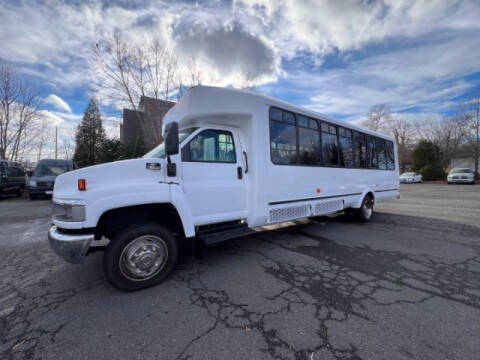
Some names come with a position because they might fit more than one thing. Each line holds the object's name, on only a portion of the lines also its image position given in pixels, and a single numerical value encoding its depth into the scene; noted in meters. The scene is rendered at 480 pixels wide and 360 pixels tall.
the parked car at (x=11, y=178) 11.70
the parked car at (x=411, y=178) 26.55
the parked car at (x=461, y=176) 21.36
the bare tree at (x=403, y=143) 41.31
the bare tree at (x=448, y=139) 31.72
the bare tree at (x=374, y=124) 40.53
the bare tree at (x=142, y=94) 18.19
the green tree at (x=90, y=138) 23.62
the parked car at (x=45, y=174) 11.30
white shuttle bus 2.65
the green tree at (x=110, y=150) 20.95
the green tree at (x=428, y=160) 27.45
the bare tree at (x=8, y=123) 17.33
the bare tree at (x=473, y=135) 28.14
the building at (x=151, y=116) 18.80
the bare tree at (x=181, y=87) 18.83
